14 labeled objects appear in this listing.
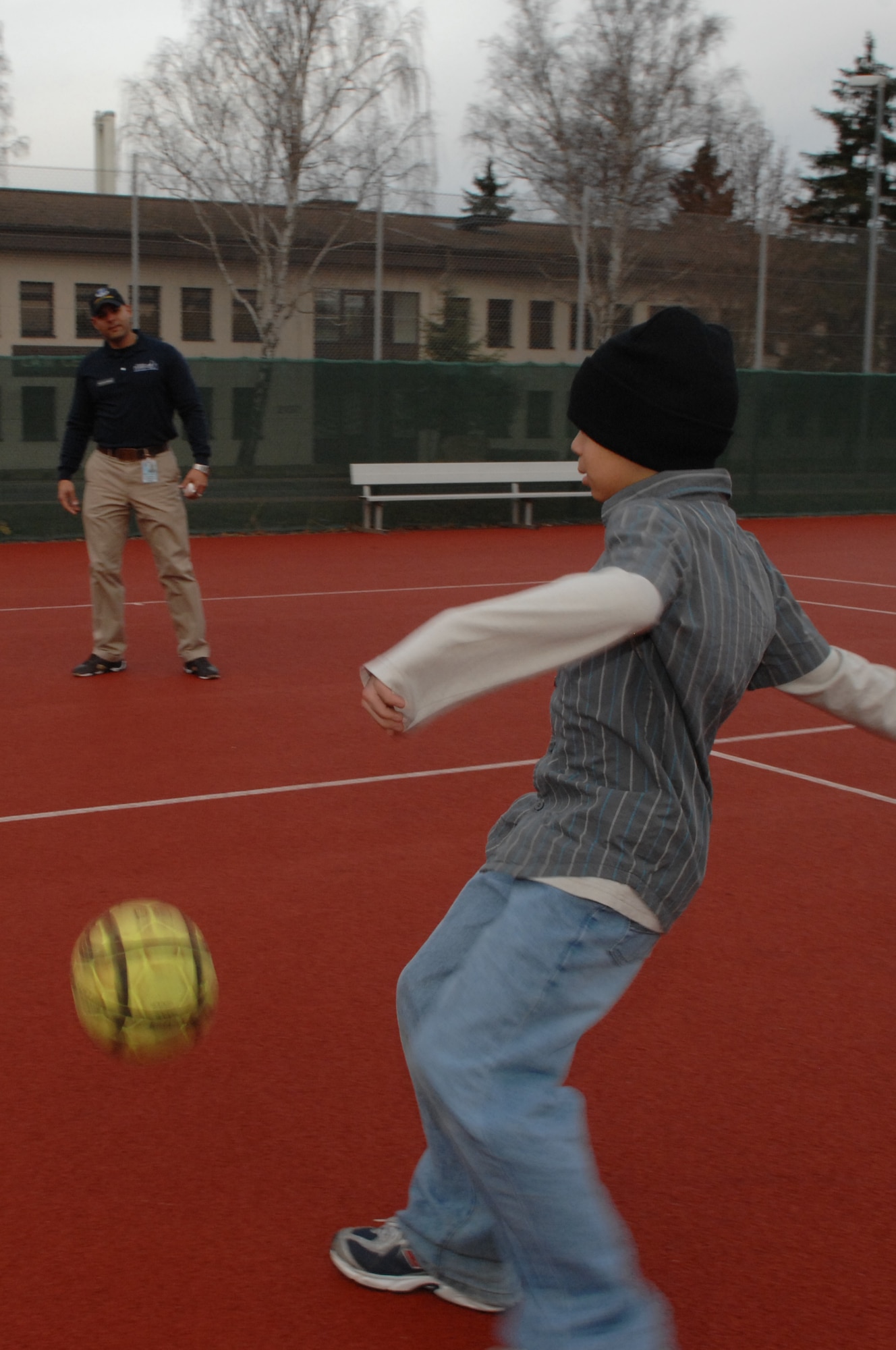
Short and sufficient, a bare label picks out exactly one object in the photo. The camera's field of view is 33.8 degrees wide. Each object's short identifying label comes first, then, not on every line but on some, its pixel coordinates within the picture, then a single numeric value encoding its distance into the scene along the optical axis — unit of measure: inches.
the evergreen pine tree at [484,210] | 933.8
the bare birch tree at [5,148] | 1230.3
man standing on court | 323.9
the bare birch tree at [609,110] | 1392.7
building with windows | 906.7
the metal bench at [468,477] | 725.3
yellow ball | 104.0
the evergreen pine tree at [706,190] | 1720.0
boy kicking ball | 85.0
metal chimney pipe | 1423.5
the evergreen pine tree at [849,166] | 1956.2
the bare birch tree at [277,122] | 1119.0
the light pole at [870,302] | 987.9
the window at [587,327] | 992.2
